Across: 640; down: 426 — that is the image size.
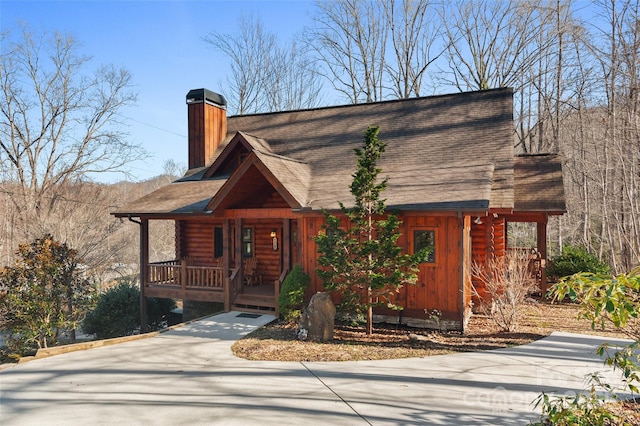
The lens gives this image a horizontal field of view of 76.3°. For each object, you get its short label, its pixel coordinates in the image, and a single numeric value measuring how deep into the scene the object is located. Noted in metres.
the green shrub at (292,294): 11.65
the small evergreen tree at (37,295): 11.94
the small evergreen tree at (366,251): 10.31
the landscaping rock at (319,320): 10.23
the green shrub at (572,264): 15.69
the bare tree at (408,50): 30.72
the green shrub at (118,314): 14.93
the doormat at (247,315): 12.66
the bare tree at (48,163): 24.73
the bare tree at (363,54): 31.52
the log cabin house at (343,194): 11.21
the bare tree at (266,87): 35.50
